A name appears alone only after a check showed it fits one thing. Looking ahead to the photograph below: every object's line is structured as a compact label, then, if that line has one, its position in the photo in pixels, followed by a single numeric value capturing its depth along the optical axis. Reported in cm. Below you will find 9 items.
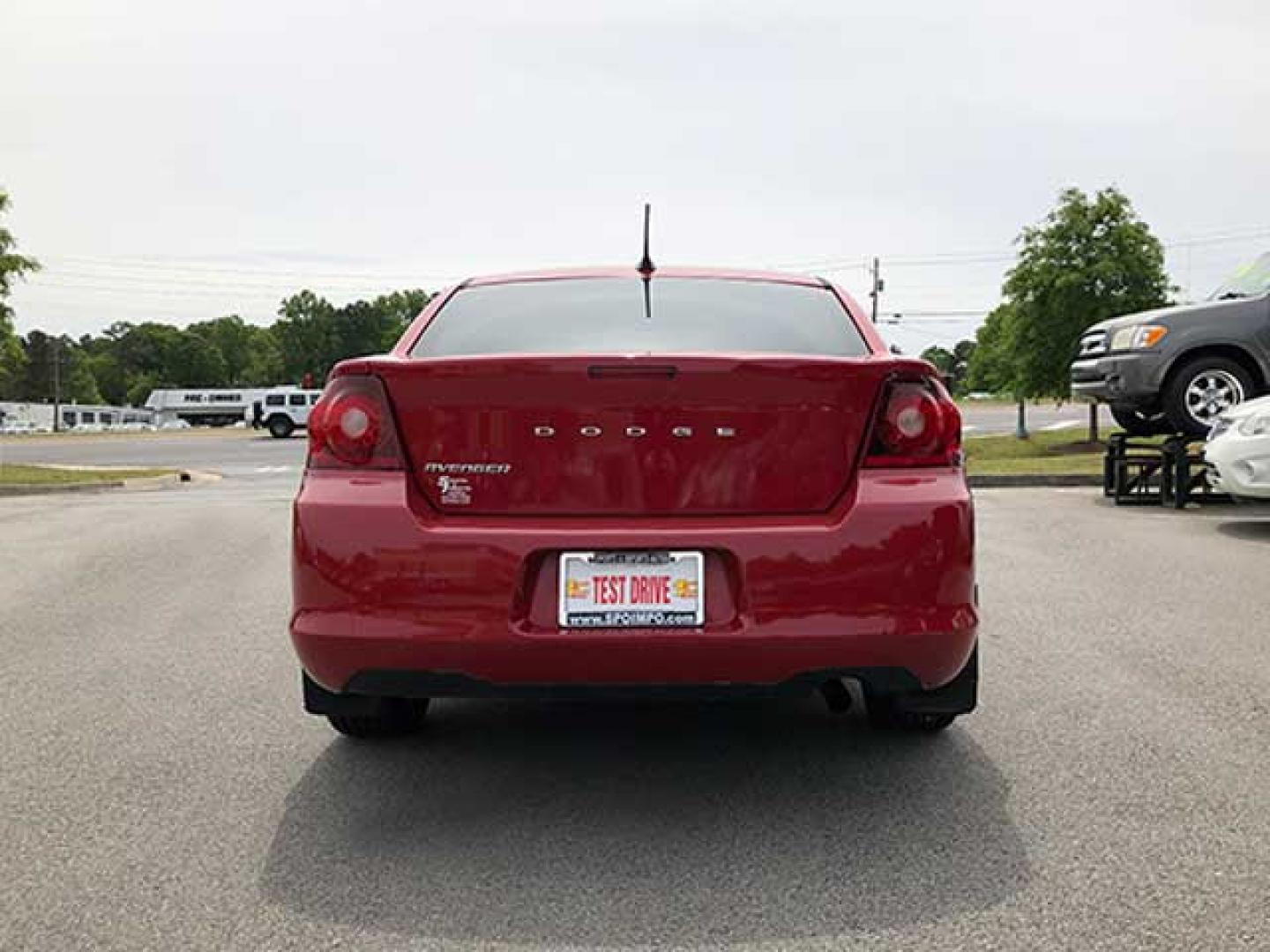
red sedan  344
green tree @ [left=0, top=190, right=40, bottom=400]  2689
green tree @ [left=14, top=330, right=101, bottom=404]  14075
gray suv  1249
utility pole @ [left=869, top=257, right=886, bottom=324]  7888
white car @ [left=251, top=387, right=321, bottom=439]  5453
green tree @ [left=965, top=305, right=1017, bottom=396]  3484
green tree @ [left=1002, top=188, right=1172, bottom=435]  3294
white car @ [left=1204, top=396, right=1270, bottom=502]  1005
